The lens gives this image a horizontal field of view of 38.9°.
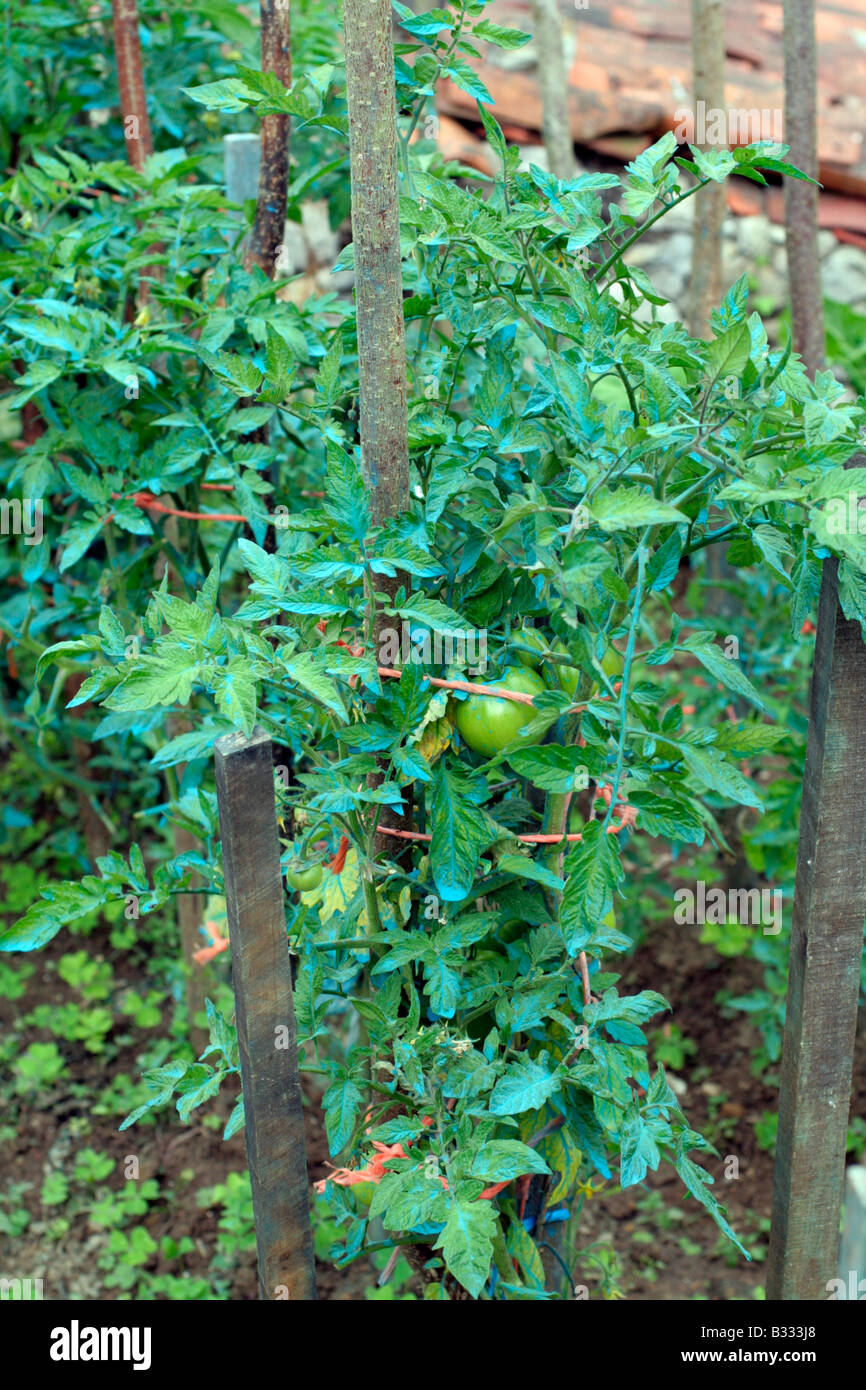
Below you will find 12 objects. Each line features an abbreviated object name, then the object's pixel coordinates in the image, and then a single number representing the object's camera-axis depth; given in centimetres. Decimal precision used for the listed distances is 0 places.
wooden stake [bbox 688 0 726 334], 263
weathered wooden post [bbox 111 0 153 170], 215
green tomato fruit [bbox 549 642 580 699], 133
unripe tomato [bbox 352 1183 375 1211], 138
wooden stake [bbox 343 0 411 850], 118
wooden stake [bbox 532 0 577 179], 288
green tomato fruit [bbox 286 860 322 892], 152
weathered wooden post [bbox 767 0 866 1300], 136
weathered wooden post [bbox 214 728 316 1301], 118
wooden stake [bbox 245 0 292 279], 181
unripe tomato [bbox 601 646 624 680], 128
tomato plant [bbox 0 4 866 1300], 113
